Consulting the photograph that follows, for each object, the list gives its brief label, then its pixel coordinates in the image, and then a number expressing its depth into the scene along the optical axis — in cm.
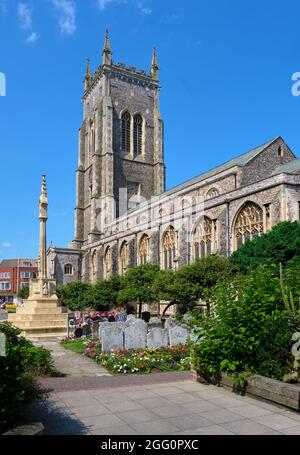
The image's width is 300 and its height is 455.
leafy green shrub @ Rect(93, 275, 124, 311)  3347
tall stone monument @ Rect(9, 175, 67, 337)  2108
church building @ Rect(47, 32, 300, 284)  2842
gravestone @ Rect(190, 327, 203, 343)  887
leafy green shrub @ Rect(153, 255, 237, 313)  2348
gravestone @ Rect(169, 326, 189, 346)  1492
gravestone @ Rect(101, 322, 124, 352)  1430
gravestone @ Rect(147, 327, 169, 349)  1473
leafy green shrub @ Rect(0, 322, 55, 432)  480
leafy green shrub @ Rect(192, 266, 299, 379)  770
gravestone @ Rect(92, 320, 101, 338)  1844
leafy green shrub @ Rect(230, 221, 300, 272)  2064
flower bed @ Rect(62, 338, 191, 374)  1161
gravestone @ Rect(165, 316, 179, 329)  1781
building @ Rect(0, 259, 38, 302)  9162
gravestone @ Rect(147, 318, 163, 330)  1808
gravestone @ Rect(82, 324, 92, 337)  2038
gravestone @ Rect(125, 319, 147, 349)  1465
